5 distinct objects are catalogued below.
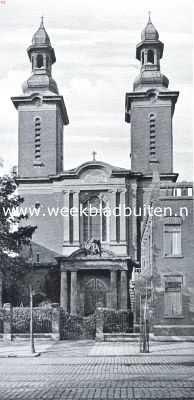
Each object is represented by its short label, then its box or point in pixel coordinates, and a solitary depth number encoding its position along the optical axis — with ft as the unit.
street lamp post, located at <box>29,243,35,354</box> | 89.77
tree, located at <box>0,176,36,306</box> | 130.11
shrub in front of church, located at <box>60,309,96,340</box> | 113.91
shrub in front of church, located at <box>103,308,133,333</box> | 117.60
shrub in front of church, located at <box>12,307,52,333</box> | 113.29
